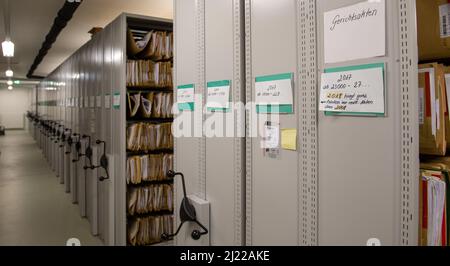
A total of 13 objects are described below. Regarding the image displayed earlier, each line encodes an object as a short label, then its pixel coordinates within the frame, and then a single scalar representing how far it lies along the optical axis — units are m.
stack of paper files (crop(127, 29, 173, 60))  2.92
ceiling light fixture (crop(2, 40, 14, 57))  4.16
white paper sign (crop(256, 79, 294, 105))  1.26
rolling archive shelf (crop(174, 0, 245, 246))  1.53
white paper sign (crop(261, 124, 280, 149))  1.32
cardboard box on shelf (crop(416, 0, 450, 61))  1.33
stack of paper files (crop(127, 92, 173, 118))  2.93
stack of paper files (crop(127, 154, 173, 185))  2.93
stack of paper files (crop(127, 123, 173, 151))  2.93
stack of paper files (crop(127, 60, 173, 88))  2.91
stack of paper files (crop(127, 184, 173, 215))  3.00
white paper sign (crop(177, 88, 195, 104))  1.87
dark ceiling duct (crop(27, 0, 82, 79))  4.12
